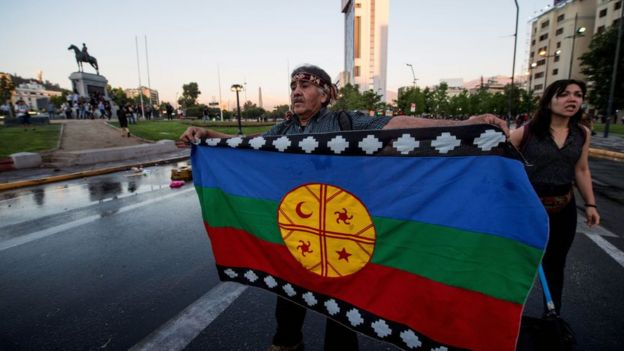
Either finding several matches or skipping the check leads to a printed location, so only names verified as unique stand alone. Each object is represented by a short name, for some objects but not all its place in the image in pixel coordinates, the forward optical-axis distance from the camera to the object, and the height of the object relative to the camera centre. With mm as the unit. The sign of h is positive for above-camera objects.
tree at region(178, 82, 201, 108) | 106375 +9058
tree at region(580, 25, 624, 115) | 27672 +4250
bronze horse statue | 36109 +7481
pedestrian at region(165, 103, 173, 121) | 37622 +1328
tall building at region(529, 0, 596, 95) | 69750 +19596
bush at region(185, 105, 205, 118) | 86675 +2413
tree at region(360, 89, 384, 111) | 63762 +3721
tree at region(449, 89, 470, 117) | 74269 +3107
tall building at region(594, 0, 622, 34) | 55969 +18826
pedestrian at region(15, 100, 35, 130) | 23922 +655
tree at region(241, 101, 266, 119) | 110912 +2751
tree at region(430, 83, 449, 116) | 71438 +3963
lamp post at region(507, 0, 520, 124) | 24694 +6274
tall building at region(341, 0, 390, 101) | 119750 +28663
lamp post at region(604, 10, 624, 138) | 20719 +612
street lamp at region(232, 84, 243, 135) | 24831 +2522
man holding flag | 2014 -68
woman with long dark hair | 2498 -372
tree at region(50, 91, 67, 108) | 137350 +9711
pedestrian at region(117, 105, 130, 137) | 18781 +94
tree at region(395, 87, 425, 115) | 69500 +4113
